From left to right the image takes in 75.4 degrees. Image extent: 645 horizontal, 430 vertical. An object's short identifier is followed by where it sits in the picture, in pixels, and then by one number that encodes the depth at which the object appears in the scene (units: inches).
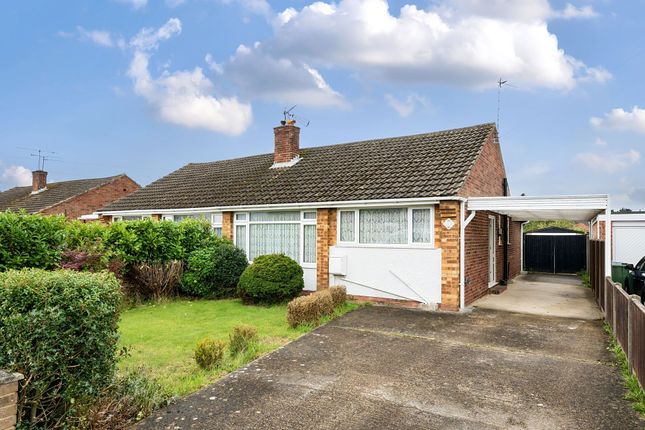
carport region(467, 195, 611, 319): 379.6
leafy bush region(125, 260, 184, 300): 481.4
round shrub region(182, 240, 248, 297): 505.7
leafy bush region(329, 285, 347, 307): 412.6
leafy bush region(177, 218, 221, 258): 528.1
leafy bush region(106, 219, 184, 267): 466.3
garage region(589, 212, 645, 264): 514.6
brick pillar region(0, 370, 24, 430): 132.1
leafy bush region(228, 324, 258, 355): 274.2
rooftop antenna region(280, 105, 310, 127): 677.3
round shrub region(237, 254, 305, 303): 447.2
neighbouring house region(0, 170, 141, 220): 1183.6
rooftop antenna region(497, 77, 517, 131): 572.1
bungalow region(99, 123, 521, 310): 421.1
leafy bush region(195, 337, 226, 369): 241.0
